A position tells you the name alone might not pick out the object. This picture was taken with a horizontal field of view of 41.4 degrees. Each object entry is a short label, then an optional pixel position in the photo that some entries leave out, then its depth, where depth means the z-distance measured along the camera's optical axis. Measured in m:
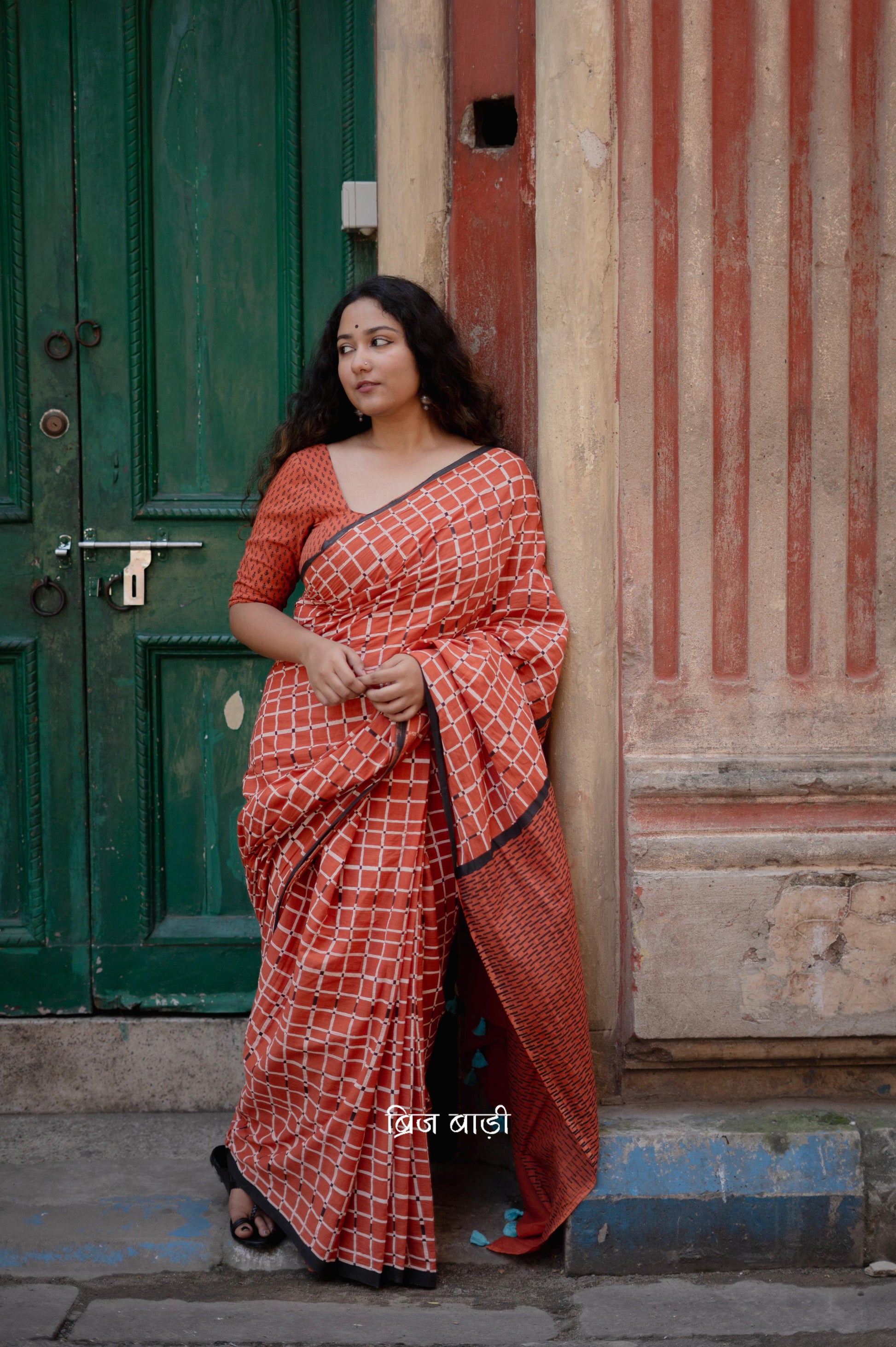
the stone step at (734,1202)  2.24
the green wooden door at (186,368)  2.82
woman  2.16
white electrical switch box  2.76
